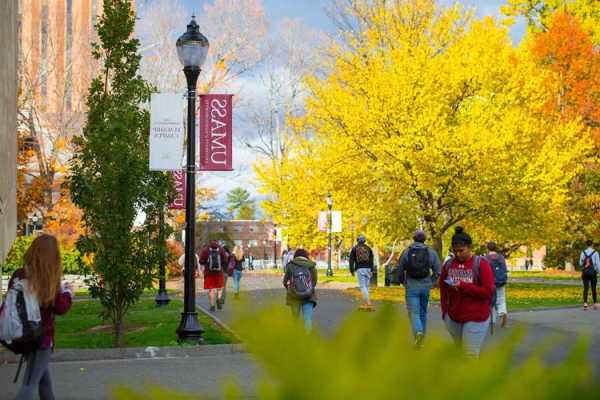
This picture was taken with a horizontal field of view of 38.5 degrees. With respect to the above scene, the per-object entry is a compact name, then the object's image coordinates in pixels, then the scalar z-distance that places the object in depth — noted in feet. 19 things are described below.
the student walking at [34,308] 23.11
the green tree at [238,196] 625.00
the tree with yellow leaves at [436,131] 88.53
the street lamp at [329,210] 126.13
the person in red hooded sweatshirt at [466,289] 28.94
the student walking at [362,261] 67.05
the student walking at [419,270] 42.78
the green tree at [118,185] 46.32
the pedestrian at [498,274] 55.21
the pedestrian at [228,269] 70.49
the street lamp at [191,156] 46.19
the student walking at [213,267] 66.69
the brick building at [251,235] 415.72
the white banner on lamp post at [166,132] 47.32
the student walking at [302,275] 42.70
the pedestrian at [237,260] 82.64
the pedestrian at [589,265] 69.56
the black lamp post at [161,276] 48.29
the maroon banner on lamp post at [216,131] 52.26
